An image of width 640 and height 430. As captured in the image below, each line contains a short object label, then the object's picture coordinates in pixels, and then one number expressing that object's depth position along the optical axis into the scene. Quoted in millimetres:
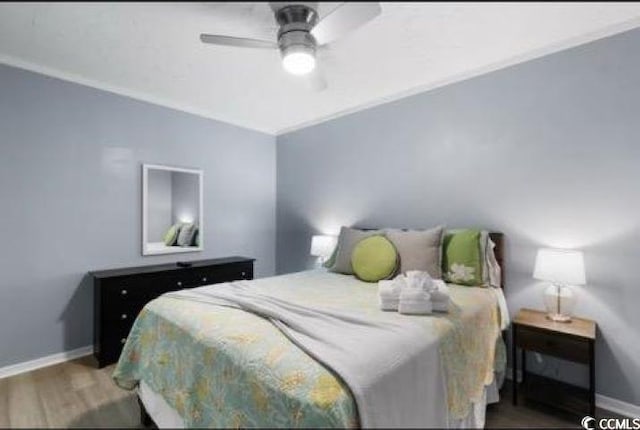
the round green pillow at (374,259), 2379
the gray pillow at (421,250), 2279
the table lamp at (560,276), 1896
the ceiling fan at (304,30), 892
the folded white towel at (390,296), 1506
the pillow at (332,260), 2973
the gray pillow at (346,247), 2736
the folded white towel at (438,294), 1435
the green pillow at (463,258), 2227
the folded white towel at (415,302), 1394
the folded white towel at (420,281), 1470
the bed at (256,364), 813
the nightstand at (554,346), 1073
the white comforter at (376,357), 629
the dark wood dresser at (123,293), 2473
